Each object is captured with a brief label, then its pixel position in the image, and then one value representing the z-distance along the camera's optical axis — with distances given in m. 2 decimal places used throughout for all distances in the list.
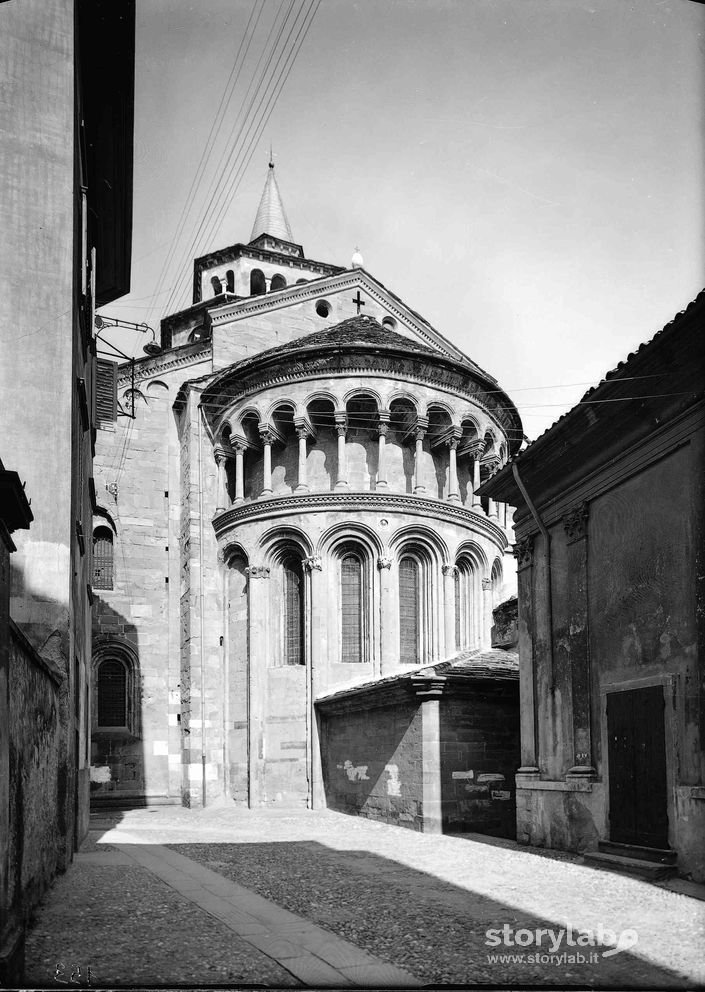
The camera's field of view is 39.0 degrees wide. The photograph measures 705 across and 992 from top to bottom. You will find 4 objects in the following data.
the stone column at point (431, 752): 20.60
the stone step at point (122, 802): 29.19
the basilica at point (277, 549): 29.36
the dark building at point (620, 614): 12.62
